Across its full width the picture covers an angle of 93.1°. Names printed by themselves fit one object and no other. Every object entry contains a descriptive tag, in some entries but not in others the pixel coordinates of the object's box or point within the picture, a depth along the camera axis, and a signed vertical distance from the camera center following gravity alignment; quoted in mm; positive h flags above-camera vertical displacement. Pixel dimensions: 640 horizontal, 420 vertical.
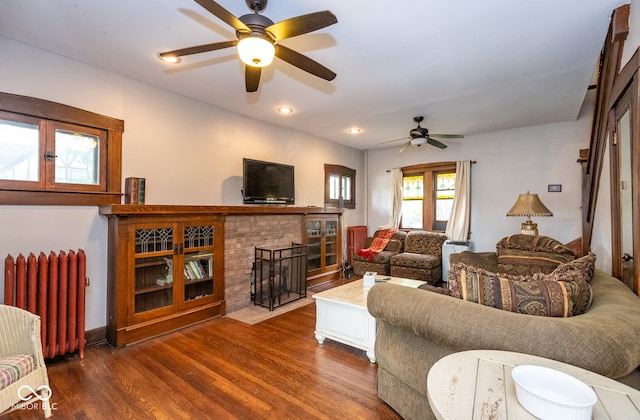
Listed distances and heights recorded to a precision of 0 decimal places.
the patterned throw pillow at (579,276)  1486 -356
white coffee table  2559 -970
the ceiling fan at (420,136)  4152 +1021
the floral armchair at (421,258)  4953 -797
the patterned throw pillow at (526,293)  1412 -403
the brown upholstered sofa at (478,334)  1155 -530
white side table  860 -564
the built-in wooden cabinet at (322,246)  4973 -622
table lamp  3947 +25
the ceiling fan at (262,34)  1640 +1052
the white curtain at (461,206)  5277 +84
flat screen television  4012 +388
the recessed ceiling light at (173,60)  2626 +1315
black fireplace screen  3867 -889
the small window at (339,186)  5734 +492
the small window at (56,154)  2398 +484
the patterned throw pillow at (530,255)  2693 -406
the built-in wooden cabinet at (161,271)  2768 -630
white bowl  770 -506
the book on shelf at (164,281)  3093 -728
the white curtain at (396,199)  6137 +234
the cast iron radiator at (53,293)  2277 -652
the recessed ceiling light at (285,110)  3896 +1326
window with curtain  5691 +302
